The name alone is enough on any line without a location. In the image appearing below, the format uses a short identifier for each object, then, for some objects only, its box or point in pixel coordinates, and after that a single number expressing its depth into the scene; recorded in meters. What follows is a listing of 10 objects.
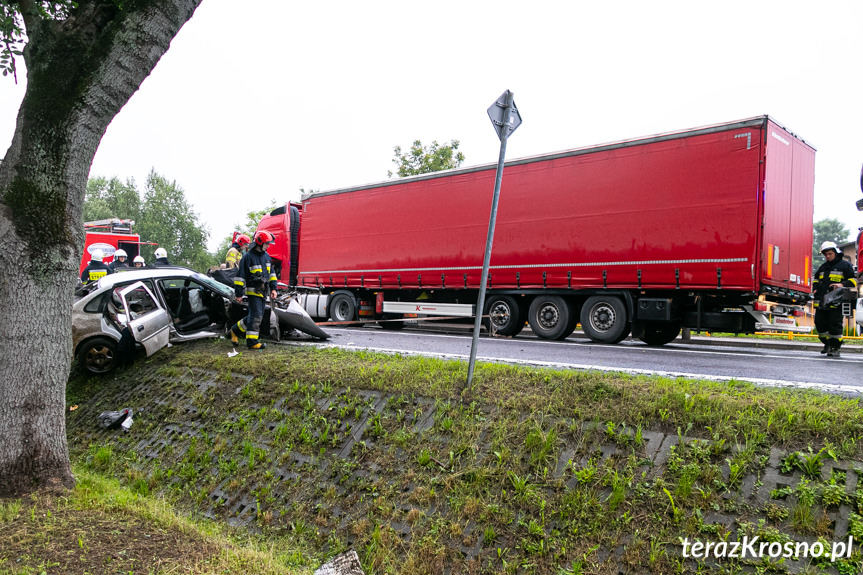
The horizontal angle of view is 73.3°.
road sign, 5.17
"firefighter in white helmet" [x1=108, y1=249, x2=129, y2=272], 14.66
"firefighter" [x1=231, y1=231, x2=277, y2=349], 8.29
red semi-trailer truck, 9.62
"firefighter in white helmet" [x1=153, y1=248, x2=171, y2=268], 12.24
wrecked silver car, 7.96
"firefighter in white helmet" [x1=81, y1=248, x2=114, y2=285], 11.78
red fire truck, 22.18
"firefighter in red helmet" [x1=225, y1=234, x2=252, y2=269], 9.38
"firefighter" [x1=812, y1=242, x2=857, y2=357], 9.17
